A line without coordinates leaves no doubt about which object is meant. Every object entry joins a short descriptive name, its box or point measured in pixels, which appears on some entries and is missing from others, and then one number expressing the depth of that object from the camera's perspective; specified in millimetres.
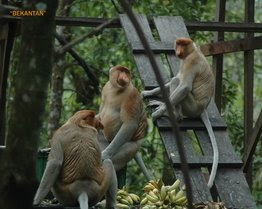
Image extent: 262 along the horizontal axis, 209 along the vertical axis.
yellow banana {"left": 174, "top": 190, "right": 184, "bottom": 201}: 10461
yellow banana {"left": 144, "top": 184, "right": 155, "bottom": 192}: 10995
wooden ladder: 11703
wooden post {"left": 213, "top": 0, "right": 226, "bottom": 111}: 17164
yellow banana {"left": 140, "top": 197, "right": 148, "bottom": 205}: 10593
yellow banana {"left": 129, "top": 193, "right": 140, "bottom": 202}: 11633
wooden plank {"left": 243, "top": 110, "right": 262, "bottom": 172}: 15883
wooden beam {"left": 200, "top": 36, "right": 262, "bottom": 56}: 16062
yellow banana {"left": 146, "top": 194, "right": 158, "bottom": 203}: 10477
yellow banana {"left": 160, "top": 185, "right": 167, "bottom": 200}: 10492
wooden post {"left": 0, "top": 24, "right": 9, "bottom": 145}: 13836
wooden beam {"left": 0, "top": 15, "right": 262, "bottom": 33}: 15070
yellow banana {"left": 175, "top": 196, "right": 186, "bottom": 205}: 10445
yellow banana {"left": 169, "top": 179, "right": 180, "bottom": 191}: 10752
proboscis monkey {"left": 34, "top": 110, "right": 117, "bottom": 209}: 10461
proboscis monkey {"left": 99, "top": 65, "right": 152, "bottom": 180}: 13406
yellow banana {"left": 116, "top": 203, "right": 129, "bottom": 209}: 10820
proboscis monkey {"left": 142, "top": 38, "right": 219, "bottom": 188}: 14508
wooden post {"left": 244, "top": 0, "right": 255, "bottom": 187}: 16672
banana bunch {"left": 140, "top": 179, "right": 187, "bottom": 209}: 10422
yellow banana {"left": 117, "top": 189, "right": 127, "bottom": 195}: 11531
